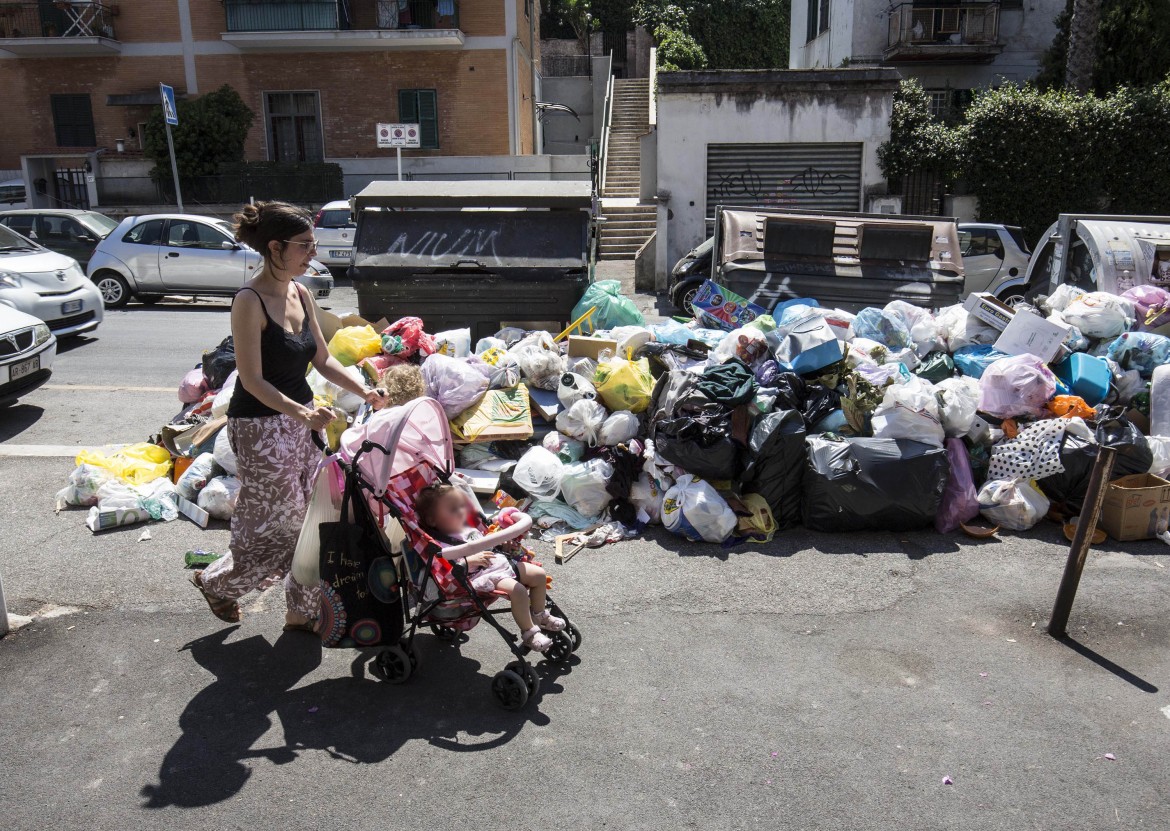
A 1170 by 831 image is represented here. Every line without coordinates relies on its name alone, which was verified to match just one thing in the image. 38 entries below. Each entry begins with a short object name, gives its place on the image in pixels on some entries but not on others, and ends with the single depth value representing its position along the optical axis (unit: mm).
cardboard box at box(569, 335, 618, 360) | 6742
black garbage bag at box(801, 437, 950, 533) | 5453
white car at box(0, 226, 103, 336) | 10281
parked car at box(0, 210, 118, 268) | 15703
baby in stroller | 3832
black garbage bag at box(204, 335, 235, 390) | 6875
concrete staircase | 21078
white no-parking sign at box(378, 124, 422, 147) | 18672
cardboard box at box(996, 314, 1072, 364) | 6277
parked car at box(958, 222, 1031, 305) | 13812
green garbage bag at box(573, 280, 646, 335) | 7449
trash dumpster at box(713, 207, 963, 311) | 9461
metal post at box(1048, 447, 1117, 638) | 4258
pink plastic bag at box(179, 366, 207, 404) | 6945
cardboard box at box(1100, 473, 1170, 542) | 5383
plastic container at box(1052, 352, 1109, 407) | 6133
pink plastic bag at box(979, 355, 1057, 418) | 5910
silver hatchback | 14680
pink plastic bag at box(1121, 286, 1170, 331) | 6973
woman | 3811
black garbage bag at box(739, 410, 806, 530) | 5582
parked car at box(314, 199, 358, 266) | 17781
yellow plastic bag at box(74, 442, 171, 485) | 6035
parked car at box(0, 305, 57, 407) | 7480
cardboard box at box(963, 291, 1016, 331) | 6738
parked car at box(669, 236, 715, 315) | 14227
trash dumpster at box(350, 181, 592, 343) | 7543
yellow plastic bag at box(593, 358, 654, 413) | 6148
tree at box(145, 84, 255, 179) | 24109
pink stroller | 3715
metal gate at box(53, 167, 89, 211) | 26734
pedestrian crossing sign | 17359
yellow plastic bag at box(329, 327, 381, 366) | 6637
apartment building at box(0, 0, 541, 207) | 25906
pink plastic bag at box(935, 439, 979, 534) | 5590
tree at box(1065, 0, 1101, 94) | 18703
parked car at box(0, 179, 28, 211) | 25609
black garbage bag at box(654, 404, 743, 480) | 5543
